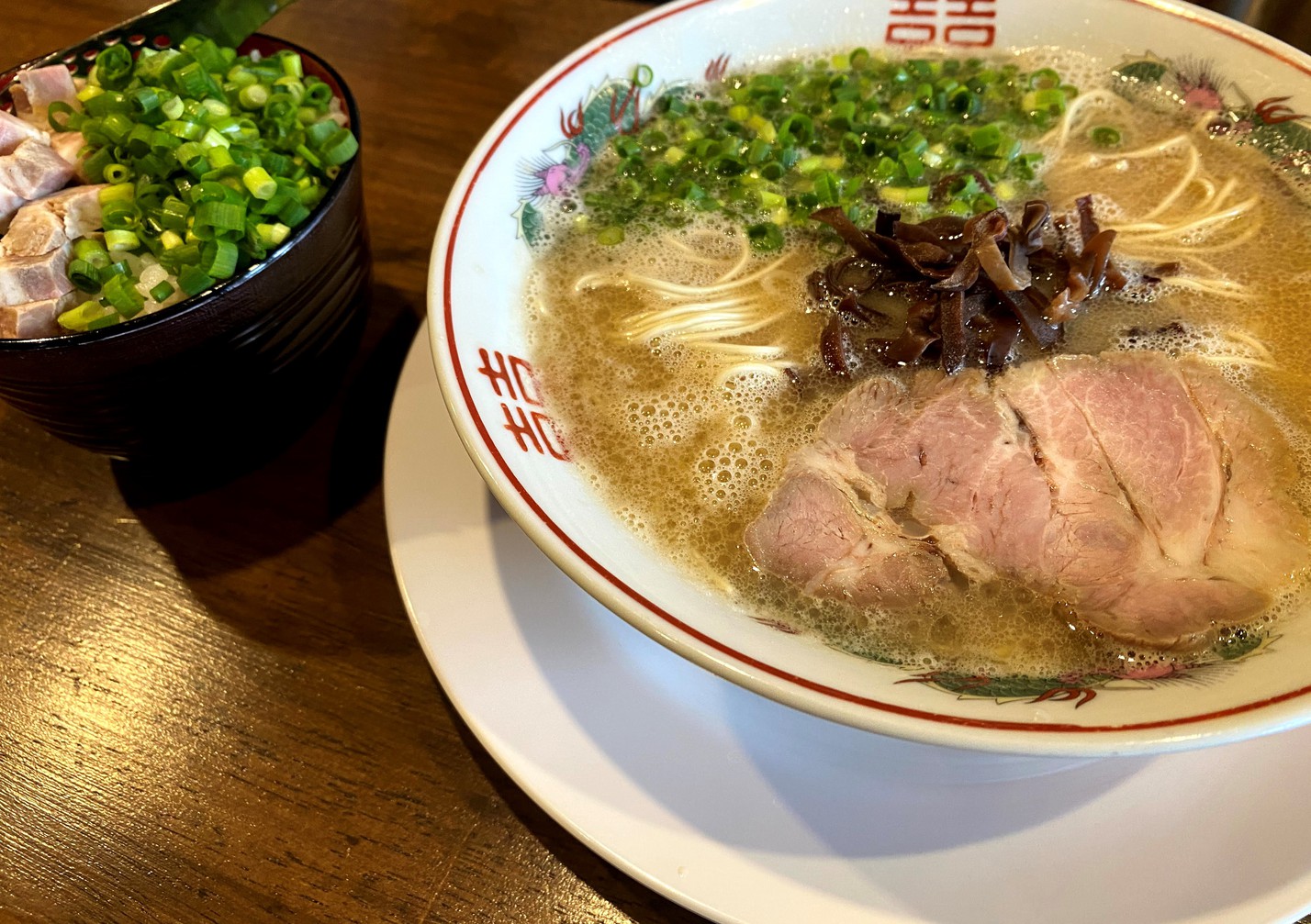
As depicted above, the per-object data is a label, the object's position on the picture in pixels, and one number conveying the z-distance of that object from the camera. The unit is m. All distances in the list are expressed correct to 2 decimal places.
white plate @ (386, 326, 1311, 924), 0.18
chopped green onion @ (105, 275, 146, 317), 0.21
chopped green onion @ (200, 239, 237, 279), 0.21
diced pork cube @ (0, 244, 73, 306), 0.21
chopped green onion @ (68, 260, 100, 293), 0.21
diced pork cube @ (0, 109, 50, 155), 0.23
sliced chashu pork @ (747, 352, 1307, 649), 0.20
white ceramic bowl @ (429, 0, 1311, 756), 0.16
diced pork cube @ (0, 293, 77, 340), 0.20
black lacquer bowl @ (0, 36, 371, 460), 0.20
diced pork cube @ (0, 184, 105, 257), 0.21
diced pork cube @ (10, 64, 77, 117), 0.25
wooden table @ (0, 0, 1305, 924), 0.20
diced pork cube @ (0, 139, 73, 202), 0.22
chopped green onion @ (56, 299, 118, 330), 0.21
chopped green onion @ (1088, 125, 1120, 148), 0.29
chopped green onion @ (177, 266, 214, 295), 0.21
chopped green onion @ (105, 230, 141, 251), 0.22
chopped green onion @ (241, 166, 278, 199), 0.22
